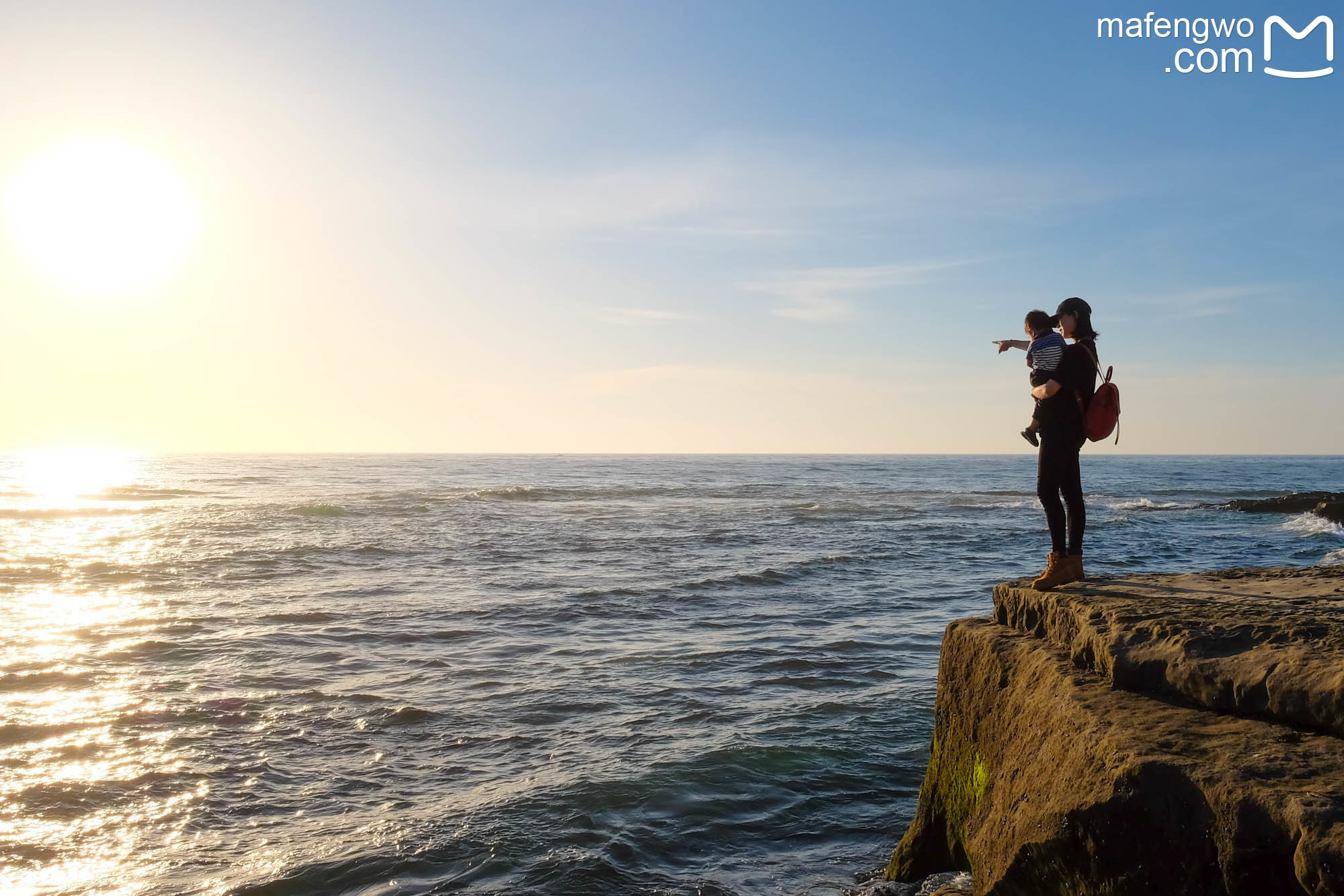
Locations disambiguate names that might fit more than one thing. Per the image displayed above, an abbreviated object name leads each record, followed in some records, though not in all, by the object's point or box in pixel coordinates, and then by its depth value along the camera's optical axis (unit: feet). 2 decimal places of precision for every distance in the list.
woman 17.31
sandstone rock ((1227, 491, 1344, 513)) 101.96
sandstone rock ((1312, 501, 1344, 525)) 87.66
